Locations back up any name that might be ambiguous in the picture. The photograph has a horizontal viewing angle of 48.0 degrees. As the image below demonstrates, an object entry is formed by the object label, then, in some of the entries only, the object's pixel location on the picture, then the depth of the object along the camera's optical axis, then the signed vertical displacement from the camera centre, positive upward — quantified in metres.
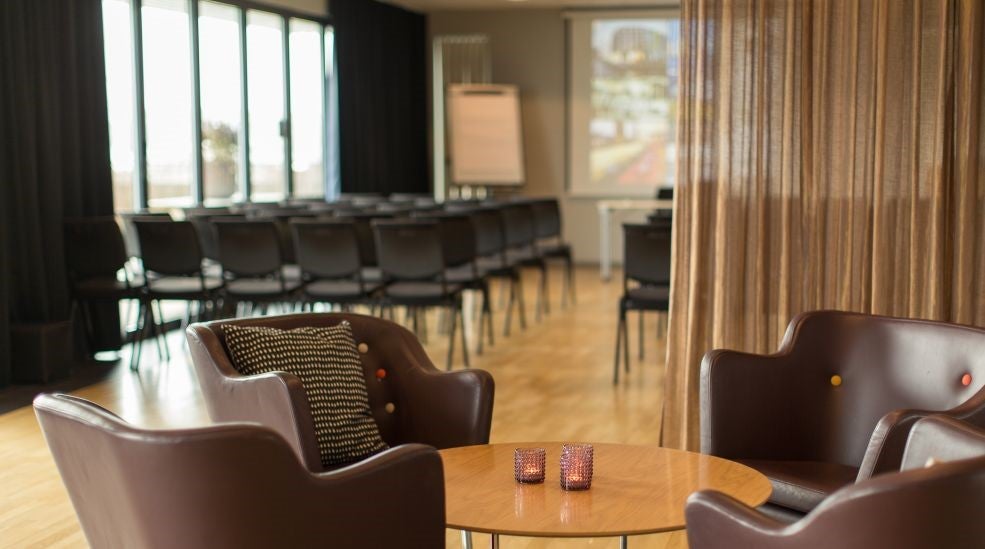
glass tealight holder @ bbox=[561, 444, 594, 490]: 2.61 -0.70
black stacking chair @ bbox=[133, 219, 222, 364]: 6.81 -0.49
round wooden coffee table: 2.36 -0.74
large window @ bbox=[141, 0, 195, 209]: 8.89 +0.62
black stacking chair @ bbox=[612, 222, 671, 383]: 6.17 -0.50
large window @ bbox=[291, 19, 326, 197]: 11.46 +0.74
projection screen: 13.19 +0.86
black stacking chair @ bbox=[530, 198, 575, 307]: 9.36 -0.47
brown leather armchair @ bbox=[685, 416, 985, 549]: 1.87 -0.59
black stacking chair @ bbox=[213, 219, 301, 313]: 6.84 -0.49
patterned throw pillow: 3.14 -0.58
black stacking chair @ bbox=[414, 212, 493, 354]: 6.86 -0.46
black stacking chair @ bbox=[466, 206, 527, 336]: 7.79 -0.53
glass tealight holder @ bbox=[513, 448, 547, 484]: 2.66 -0.70
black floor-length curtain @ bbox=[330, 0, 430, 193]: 12.08 +0.92
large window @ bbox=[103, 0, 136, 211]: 8.33 +0.62
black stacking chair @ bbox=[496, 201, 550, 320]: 8.56 -0.51
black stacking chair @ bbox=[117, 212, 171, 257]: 7.19 -0.31
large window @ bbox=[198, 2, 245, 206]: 9.84 +0.69
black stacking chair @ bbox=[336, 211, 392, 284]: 7.16 -0.46
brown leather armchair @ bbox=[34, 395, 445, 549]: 1.99 -0.59
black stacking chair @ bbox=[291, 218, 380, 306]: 6.70 -0.48
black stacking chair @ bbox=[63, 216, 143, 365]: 6.96 -0.51
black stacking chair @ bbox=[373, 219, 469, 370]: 6.58 -0.50
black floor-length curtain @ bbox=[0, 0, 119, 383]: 6.67 +0.24
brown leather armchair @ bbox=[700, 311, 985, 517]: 3.16 -0.65
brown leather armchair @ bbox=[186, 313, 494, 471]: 2.91 -0.62
